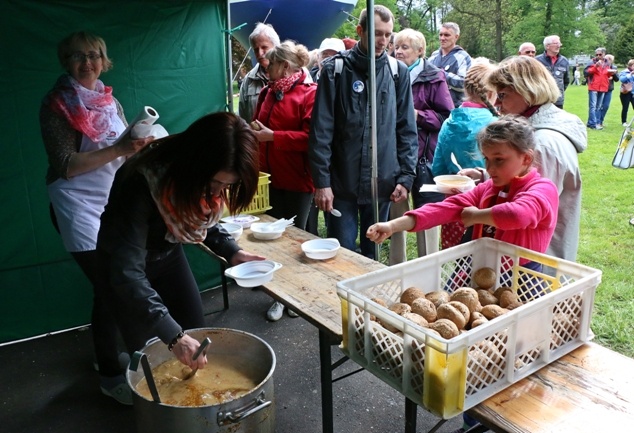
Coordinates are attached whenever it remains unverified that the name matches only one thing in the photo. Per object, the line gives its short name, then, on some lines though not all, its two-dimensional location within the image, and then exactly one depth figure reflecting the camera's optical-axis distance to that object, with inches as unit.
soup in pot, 63.2
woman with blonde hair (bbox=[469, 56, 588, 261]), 76.5
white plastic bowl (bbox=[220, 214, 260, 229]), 113.1
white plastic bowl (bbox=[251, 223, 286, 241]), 103.6
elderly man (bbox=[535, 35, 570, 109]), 360.8
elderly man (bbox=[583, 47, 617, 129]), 430.3
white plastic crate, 45.6
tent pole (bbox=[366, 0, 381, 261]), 101.6
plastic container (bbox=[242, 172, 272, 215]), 123.9
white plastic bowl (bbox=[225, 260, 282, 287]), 76.4
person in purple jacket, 147.2
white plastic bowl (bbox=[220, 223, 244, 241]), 103.9
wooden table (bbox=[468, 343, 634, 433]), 44.4
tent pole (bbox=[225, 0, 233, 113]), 145.6
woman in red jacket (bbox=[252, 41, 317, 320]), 127.7
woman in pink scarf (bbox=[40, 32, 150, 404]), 89.2
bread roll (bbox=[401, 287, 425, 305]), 58.7
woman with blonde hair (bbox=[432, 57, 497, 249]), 112.4
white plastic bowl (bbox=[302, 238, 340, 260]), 91.9
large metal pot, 55.1
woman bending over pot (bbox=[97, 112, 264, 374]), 59.2
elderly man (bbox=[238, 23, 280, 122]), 148.1
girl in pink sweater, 65.1
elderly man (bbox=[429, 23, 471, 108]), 188.1
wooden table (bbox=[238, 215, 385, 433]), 71.9
